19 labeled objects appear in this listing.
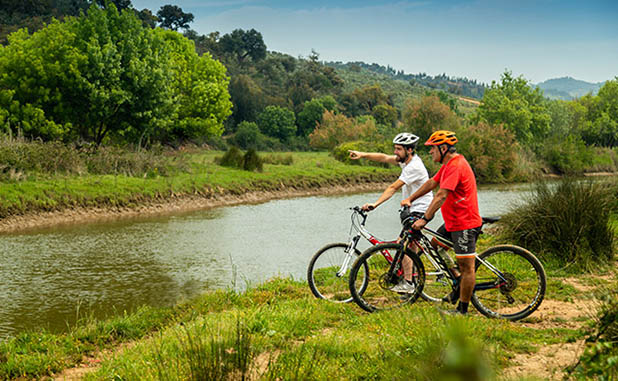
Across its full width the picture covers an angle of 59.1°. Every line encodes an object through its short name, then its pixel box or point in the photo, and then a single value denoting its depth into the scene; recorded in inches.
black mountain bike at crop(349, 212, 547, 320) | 272.8
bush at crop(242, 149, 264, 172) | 1215.6
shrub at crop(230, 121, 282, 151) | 2224.4
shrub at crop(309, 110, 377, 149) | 1892.2
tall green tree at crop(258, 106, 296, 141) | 2502.5
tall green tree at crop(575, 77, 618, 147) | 2522.1
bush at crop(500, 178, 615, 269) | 393.7
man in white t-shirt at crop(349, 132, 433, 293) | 310.8
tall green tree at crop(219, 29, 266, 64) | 3508.9
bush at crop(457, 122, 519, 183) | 1616.6
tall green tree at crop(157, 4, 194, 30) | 3368.6
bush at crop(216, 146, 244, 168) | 1237.7
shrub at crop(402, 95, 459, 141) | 1777.8
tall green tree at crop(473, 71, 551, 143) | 2064.5
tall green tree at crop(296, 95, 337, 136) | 2657.5
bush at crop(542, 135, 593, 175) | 1833.2
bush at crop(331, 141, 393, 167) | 1634.0
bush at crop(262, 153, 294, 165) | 1392.7
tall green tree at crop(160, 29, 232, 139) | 1494.8
